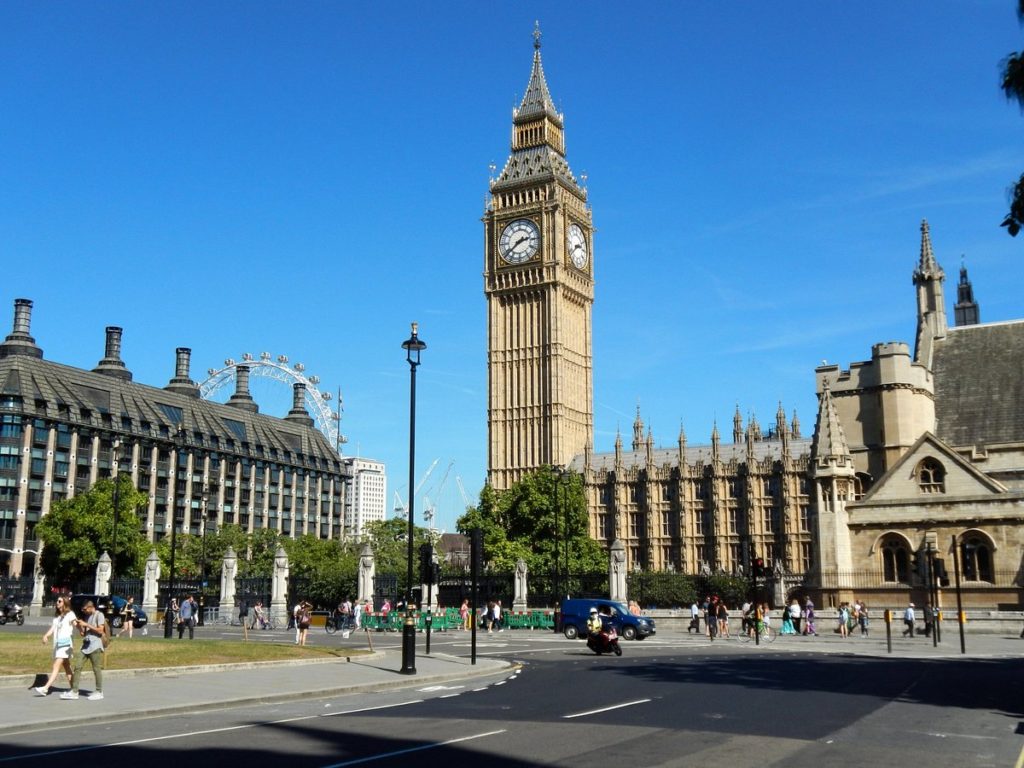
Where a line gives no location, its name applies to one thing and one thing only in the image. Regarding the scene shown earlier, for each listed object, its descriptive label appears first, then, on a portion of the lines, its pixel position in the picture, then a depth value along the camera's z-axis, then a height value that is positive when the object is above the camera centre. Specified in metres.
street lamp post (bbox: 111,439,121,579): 64.11 +0.22
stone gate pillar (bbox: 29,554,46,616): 60.94 -1.53
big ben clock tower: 113.94 +27.67
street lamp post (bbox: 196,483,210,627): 52.22 -1.93
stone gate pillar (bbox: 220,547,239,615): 54.76 -0.74
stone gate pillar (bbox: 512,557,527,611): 53.09 -1.28
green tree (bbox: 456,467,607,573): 80.27 +3.44
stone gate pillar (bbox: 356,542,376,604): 50.53 -0.54
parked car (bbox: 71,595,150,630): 42.12 -1.57
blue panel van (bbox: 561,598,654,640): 39.91 -2.33
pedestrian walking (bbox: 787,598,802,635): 40.62 -2.22
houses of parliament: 42.41 +7.88
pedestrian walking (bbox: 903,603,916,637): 38.07 -2.30
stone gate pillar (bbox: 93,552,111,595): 57.97 -0.30
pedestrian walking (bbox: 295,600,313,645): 32.88 -1.81
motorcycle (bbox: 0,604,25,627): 50.83 -2.18
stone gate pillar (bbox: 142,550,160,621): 57.84 -0.78
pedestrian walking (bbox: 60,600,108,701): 17.33 -1.39
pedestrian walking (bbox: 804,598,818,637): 40.72 -2.38
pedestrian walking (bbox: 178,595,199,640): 38.09 -1.70
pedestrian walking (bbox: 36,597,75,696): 17.70 -1.15
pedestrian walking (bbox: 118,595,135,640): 37.50 -1.81
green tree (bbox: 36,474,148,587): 76.31 +2.66
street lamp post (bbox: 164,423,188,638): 37.34 -1.85
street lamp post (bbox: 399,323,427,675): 22.97 +1.55
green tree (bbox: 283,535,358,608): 58.16 +0.01
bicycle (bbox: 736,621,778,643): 37.72 -2.96
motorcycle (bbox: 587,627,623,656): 30.08 -2.37
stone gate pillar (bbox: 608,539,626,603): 48.62 -0.62
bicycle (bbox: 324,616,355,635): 46.65 -2.66
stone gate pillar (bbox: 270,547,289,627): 51.94 -0.80
